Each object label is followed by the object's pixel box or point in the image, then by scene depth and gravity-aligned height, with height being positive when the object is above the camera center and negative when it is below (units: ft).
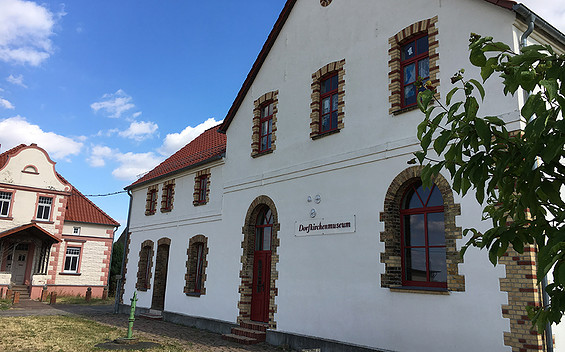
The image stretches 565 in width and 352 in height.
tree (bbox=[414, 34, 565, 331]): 7.27 +2.37
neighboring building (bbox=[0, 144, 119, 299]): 84.64 +6.15
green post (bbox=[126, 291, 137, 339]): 36.65 -4.69
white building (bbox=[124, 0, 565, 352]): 25.84 +5.74
